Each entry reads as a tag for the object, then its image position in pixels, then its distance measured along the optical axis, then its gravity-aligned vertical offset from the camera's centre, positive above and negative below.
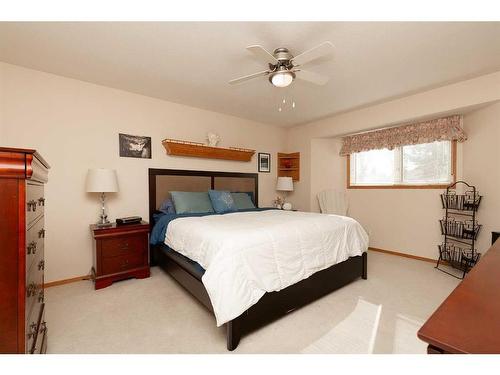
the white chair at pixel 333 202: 4.30 -0.36
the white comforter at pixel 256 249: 1.57 -0.57
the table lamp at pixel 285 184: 4.48 -0.01
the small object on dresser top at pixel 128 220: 2.72 -0.47
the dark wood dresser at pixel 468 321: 0.54 -0.38
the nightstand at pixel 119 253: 2.46 -0.83
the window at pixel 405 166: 3.30 +0.29
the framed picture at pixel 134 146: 3.04 +0.52
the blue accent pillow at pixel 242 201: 3.60 -0.30
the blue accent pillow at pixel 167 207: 3.13 -0.35
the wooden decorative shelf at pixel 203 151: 3.33 +0.53
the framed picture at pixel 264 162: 4.53 +0.44
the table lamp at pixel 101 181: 2.56 +0.02
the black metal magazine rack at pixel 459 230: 2.80 -0.60
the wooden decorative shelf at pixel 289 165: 4.76 +0.40
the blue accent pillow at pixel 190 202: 3.05 -0.28
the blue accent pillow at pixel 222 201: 3.33 -0.28
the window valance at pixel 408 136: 3.06 +0.76
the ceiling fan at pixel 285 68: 1.78 +1.01
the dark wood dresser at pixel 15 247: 0.85 -0.25
